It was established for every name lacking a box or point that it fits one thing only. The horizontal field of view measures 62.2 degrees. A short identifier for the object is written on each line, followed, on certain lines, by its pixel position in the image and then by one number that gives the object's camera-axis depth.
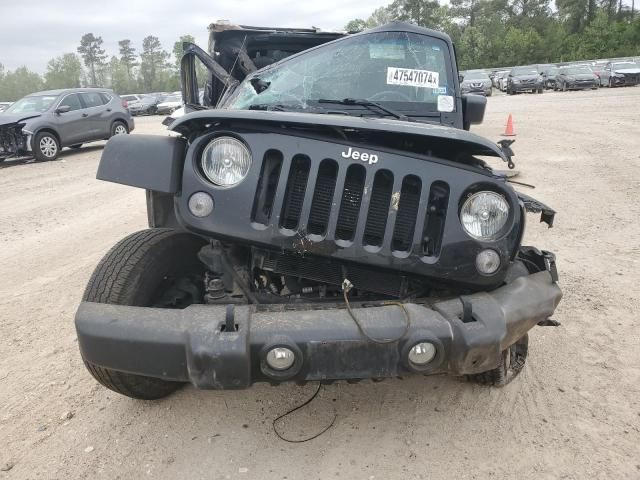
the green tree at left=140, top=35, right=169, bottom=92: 94.38
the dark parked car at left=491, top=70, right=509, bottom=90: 36.91
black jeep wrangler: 2.13
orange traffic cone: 13.43
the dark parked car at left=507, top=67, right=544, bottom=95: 32.12
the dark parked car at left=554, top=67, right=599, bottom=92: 30.20
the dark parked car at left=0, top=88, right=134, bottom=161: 12.62
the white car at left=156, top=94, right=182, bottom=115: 32.83
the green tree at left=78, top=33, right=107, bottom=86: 100.44
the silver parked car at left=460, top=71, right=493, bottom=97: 30.86
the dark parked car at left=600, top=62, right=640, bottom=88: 30.69
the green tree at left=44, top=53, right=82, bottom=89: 90.76
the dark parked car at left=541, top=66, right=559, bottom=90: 32.56
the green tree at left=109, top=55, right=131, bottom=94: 90.88
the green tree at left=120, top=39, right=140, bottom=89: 102.25
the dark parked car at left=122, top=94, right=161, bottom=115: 35.06
